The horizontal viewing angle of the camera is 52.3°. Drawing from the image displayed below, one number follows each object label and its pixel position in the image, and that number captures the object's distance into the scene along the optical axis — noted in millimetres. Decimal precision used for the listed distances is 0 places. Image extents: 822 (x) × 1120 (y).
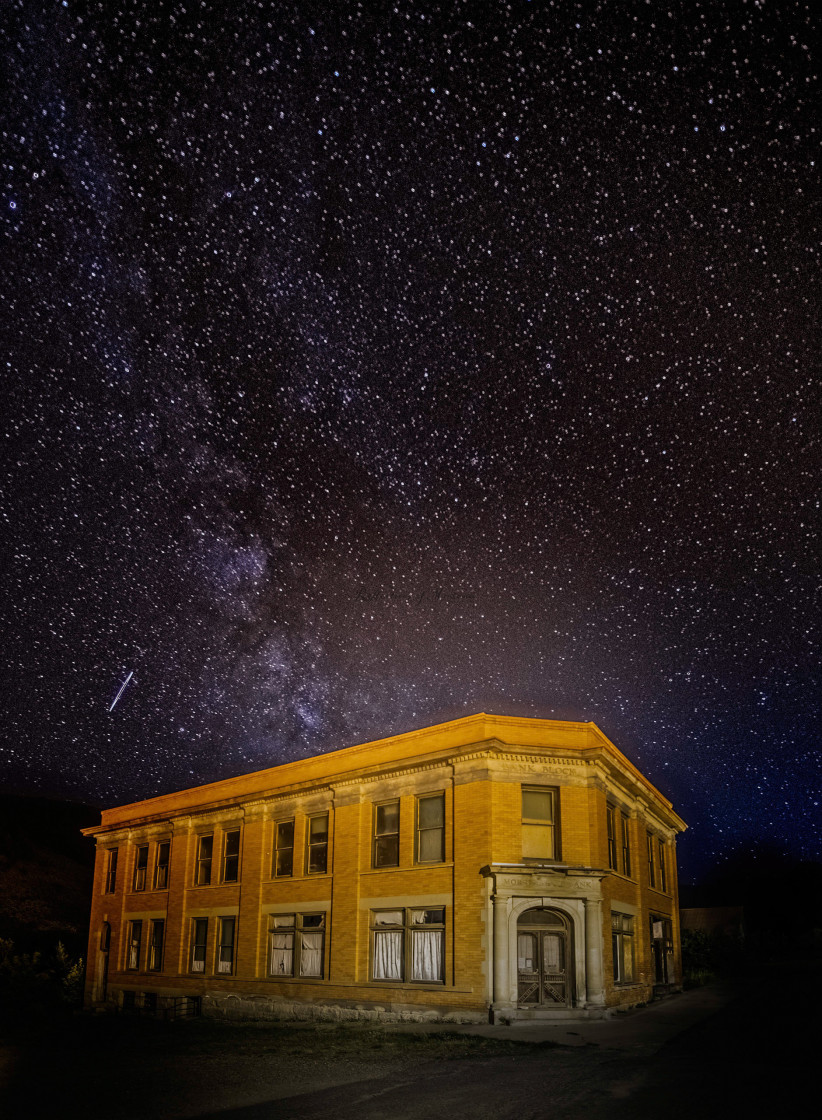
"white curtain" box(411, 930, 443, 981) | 23188
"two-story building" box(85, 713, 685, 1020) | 22359
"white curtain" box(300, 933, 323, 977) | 26453
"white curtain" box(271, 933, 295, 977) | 27375
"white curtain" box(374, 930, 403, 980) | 24203
